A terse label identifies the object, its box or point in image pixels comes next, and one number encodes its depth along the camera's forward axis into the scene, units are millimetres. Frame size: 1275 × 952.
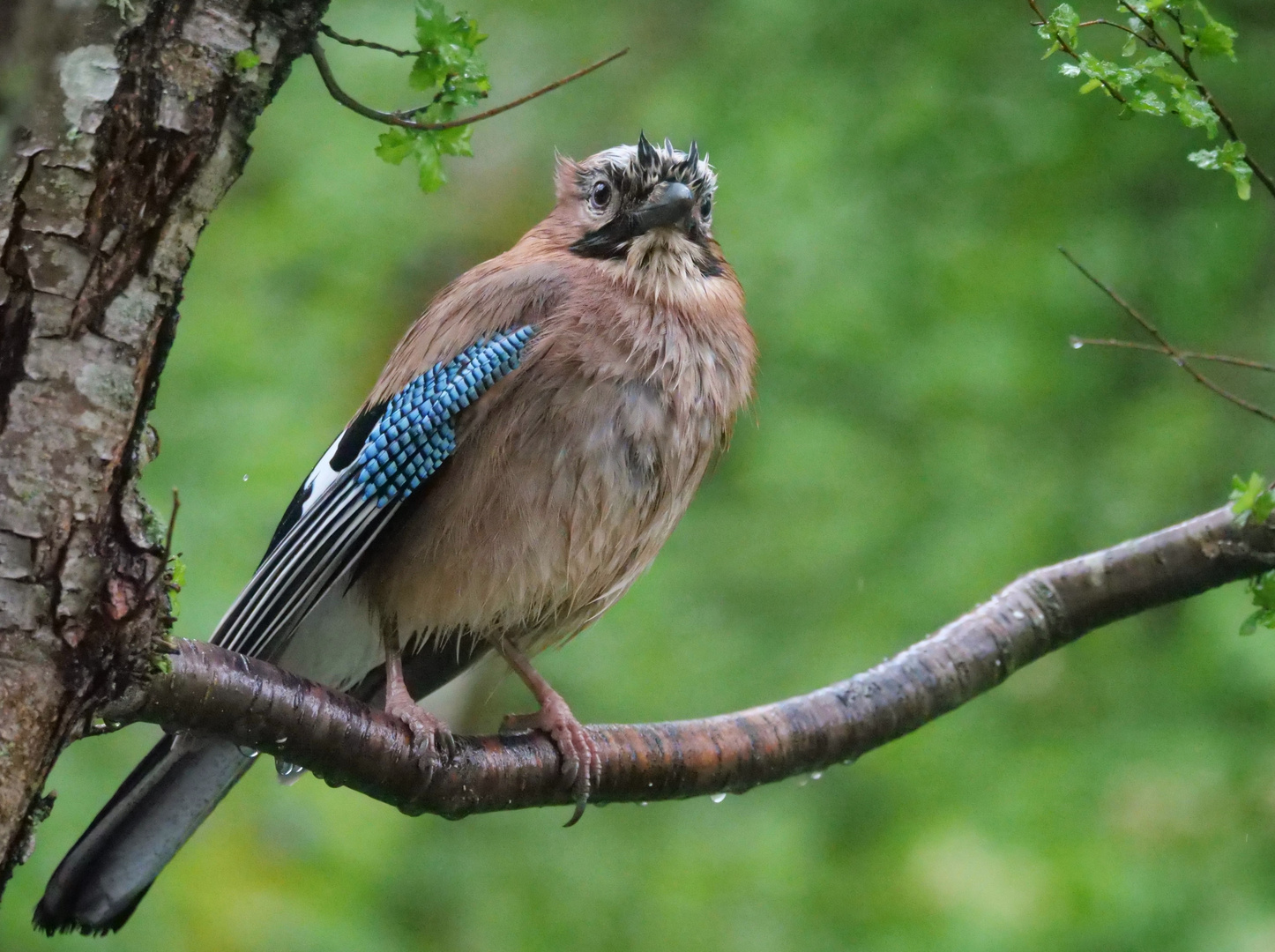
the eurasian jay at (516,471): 6484
